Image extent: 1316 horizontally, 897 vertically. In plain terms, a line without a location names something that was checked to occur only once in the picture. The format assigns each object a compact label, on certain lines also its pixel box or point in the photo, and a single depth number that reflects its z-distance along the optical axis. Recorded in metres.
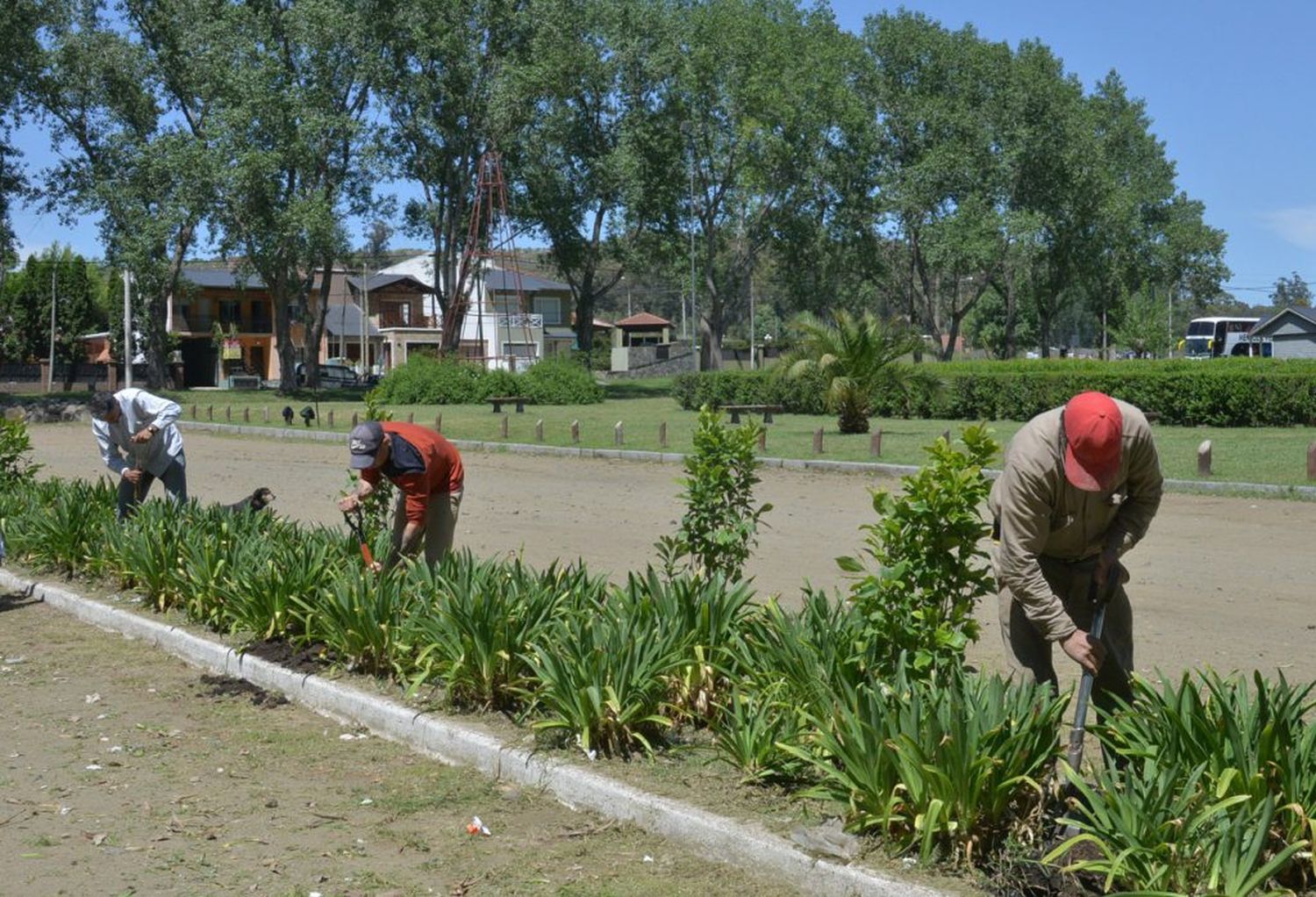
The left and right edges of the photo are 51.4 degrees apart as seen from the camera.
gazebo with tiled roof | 103.06
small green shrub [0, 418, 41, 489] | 14.51
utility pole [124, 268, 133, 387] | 44.69
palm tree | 26.75
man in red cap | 4.72
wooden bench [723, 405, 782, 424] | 32.41
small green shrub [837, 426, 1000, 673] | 5.41
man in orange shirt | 7.98
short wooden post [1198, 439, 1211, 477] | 18.47
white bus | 71.12
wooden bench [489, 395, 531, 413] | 37.97
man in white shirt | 10.99
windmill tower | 50.56
